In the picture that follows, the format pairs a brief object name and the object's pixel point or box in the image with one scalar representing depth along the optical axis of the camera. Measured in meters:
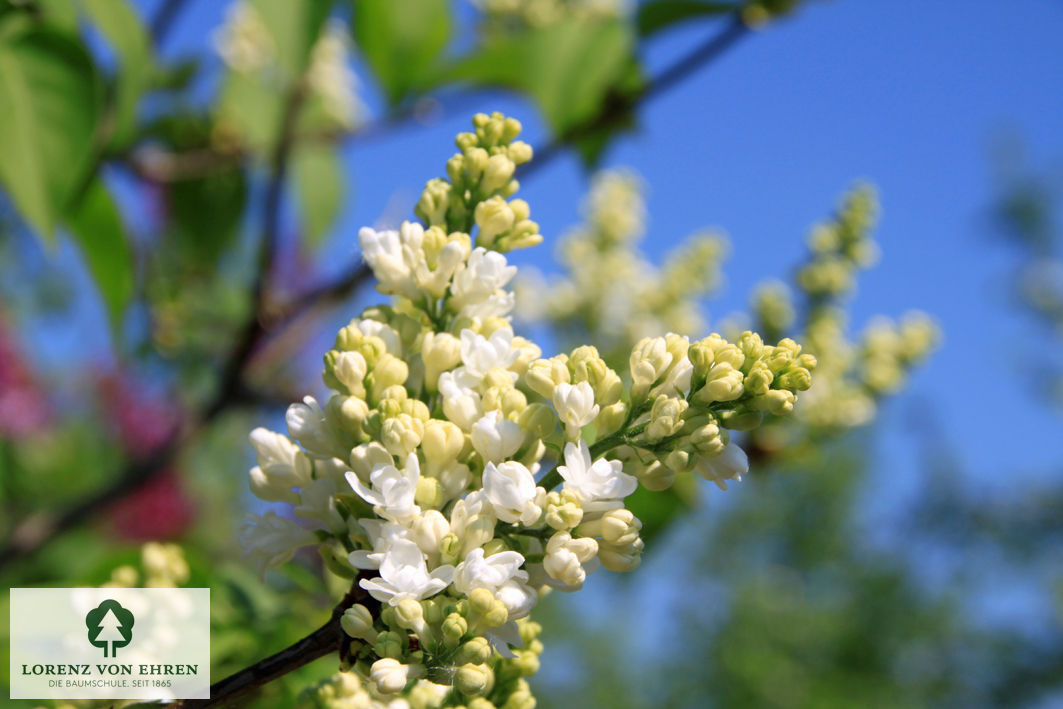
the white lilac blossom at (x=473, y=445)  0.34
